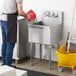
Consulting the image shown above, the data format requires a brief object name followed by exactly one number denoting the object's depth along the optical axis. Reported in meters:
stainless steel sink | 4.19
